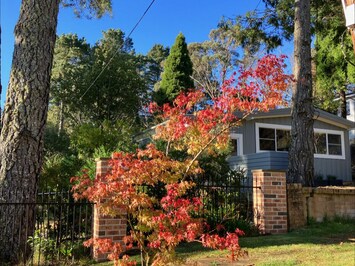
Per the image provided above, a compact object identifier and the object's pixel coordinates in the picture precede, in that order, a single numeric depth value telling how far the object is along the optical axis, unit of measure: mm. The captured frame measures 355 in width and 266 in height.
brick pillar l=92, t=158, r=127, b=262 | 6188
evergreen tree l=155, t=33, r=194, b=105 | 25109
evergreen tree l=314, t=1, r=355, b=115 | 17375
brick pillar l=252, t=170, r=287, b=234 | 7652
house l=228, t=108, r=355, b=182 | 16484
